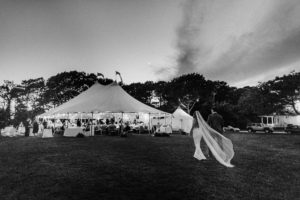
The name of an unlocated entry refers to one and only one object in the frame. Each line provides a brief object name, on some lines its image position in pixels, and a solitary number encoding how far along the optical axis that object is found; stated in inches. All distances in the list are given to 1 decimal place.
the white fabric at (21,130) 995.0
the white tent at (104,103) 783.7
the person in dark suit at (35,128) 901.3
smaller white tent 1047.6
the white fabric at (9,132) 919.7
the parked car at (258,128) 1302.7
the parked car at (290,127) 1327.1
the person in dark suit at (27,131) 936.8
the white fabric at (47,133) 769.6
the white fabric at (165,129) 896.3
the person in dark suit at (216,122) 337.1
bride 291.4
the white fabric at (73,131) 794.8
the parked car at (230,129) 1550.0
